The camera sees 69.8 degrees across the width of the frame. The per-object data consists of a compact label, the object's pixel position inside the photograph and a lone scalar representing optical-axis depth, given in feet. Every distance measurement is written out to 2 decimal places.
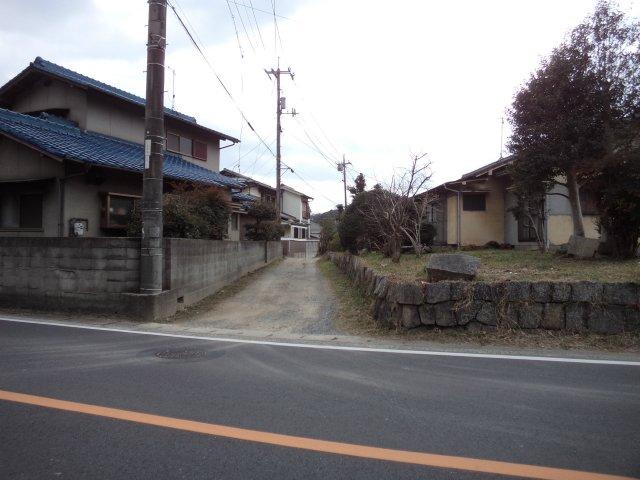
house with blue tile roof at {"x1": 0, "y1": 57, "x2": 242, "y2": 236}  39.73
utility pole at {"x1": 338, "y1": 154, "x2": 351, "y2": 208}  140.77
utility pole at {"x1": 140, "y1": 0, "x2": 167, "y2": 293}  29.12
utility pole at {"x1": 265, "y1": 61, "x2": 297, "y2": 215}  91.20
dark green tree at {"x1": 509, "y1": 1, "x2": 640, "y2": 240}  35.58
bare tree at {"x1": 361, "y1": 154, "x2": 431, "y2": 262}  44.29
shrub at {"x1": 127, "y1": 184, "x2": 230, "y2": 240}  35.58
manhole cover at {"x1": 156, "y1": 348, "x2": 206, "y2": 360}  19.62
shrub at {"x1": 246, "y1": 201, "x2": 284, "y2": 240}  69.92
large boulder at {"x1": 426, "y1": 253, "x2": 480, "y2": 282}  25.34
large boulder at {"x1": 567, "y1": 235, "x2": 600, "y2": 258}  37.93
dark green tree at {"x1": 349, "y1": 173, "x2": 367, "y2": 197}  108.27
